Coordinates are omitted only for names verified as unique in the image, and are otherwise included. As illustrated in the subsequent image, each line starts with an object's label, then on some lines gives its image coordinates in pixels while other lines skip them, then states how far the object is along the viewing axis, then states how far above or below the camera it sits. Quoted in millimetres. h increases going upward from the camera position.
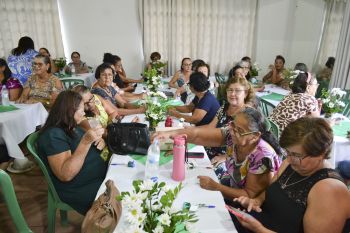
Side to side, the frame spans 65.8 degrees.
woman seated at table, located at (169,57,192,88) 4953 -644
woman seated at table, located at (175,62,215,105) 4195 -743
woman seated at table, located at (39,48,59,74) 5652 -309
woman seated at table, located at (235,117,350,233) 1185 -699
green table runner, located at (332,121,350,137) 2801 -937
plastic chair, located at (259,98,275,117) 4095 -1001
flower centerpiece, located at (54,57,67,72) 5777 -522
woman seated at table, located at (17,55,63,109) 3578 -633
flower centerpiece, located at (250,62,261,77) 5719 -669
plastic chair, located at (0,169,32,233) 1573 -950
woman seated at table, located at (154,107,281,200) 1645 -719
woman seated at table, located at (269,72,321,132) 2818 -675
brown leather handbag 1292 -836
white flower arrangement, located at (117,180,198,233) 914 -582
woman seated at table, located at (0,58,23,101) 3602 -633
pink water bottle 1660 -728
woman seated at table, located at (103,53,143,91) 5219 -693
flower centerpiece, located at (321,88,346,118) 3031 -689
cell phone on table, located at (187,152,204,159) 2111 -885
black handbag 2102 -755
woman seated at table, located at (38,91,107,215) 1823 -776
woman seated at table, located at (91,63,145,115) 3292 -650
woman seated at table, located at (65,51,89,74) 5957 -575
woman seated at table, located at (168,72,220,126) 3043 -716
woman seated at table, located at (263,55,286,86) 5602 -705
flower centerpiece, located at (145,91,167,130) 2523 -679
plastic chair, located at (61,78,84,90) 4957 -764
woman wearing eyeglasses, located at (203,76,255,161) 2633 -602
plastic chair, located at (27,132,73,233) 1929 -1164
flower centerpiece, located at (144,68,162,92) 3434 -516
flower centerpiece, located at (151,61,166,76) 5531 -534
